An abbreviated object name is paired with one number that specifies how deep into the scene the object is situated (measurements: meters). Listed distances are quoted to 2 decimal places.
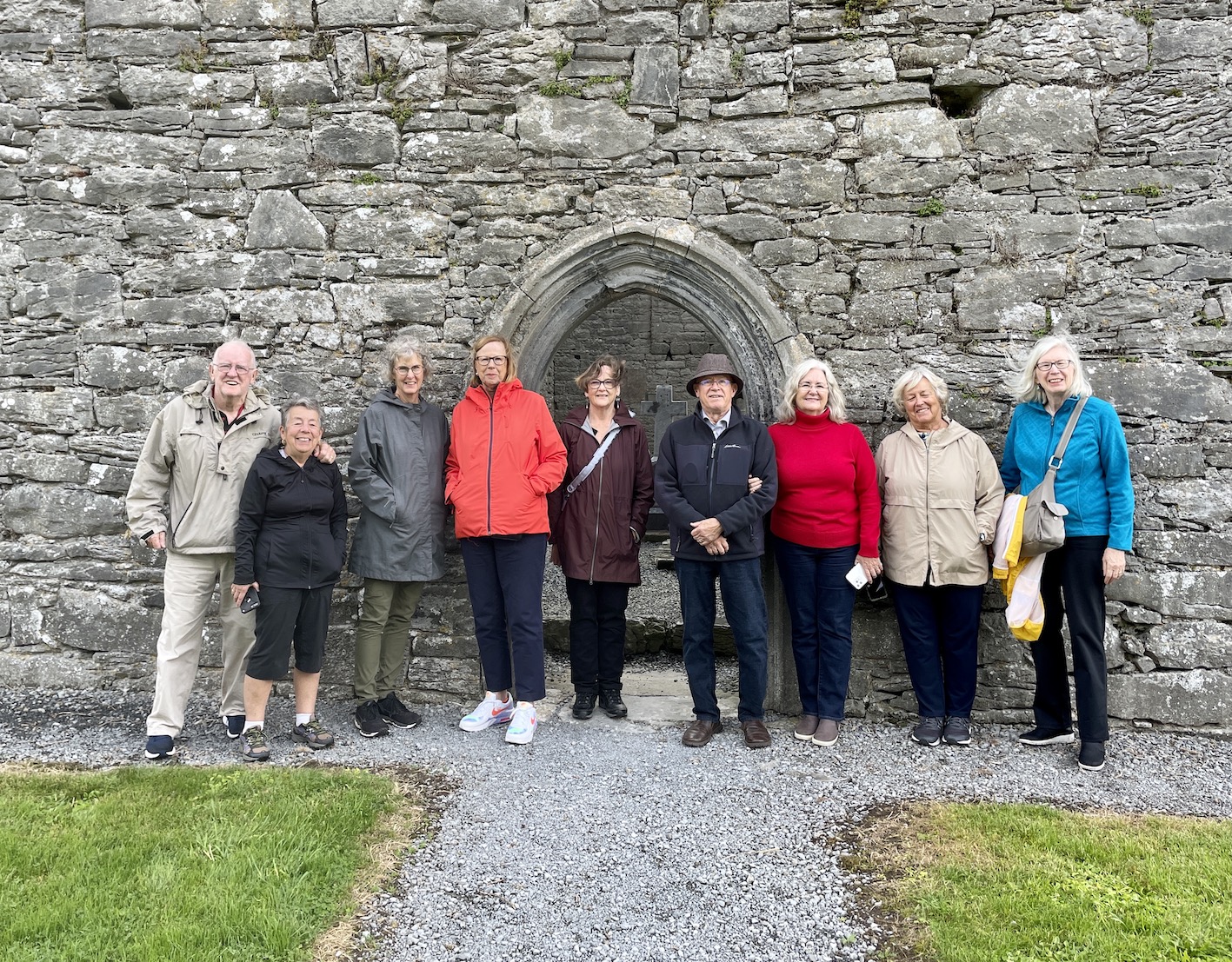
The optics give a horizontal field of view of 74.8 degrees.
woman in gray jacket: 4.00
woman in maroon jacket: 4.09
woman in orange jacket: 3.92
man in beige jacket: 3.71
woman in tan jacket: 3.79
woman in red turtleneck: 3.87
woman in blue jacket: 3.61
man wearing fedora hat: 3.83
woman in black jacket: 3.61
